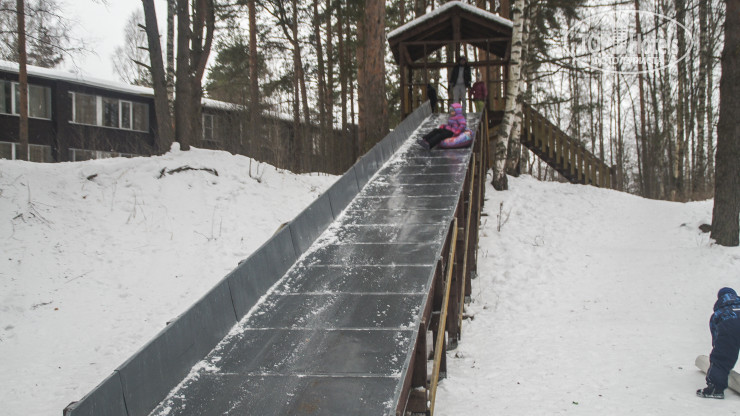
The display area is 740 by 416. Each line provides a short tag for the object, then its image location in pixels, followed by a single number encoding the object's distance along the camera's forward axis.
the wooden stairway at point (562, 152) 17.11
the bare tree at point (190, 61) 14.10
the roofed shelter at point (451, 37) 16.39
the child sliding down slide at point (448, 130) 12.38
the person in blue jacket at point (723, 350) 6.05
